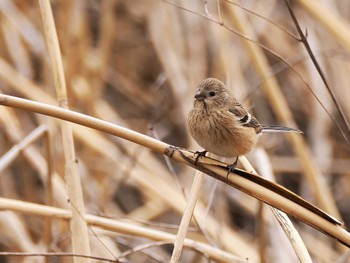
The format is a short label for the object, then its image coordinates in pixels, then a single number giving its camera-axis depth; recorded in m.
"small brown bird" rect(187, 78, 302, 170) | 5.00
